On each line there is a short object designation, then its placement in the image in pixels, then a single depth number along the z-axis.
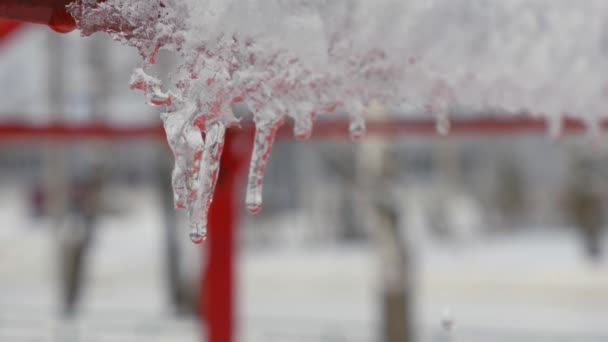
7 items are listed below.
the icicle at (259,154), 1.24
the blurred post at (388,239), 6.66
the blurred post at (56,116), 10.87
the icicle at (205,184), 1.20
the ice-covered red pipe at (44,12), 1.22
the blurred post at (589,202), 13.88
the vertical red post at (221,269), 3.77
